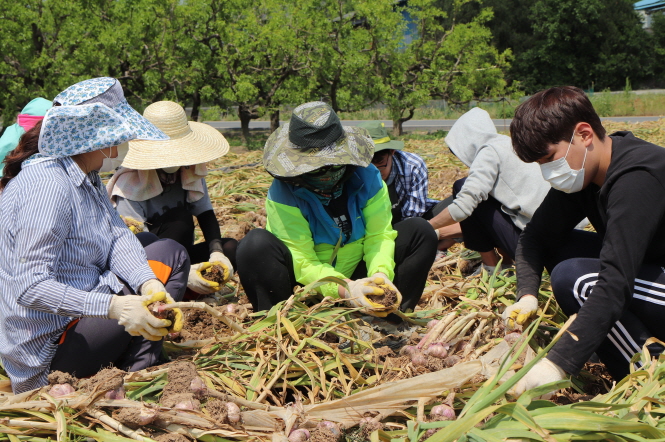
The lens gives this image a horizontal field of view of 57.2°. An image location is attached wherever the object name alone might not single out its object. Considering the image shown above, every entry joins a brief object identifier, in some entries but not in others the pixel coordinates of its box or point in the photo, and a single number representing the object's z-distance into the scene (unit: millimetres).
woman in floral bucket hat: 1770
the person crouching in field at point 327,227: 2301
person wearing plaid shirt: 3271
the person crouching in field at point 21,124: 2801
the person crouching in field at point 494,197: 2859
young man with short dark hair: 1700
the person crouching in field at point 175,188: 2904
